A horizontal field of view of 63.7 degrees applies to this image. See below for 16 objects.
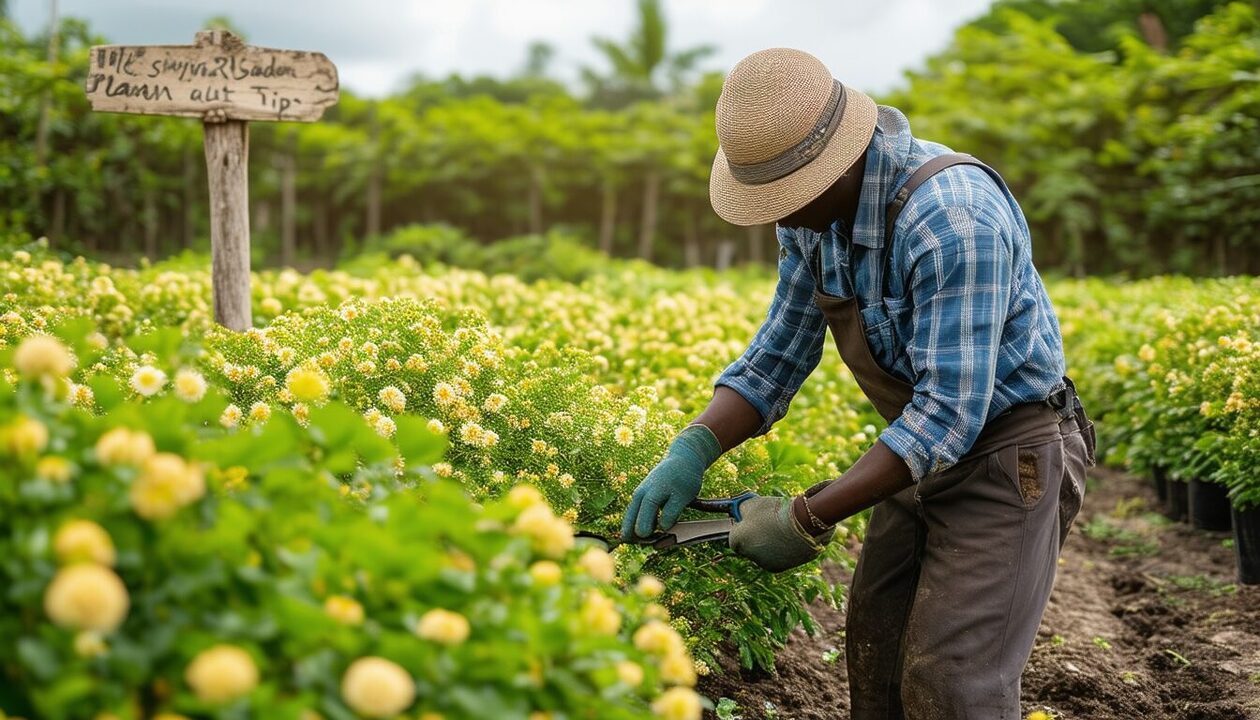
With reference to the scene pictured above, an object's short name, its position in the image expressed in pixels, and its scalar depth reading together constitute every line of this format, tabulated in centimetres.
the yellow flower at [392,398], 227
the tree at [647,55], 3453
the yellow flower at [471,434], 233
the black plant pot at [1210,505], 491
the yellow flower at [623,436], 254
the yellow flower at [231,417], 186
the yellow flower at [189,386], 132
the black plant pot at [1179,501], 532
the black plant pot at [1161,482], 557
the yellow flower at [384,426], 209
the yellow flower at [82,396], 202
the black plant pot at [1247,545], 414
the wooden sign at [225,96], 365
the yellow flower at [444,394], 240
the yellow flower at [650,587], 140
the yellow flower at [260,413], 204
